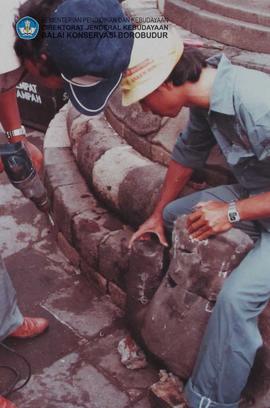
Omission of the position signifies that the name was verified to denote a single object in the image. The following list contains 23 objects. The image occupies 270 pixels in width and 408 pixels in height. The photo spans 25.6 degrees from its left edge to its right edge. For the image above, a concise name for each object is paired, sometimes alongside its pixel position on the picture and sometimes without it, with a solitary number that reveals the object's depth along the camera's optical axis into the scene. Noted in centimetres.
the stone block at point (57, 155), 423
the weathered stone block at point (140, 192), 331
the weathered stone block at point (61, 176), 399
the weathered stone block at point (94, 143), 382
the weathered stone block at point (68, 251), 382
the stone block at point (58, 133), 444
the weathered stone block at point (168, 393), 272
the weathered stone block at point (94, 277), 358
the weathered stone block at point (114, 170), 355
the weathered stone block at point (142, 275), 304
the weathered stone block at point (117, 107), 389
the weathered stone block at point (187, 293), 264
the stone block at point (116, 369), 299
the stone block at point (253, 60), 338
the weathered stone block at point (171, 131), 350
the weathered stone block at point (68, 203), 373
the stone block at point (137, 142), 365
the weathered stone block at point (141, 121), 361
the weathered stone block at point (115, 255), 335
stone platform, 281
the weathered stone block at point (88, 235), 351
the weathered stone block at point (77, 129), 417
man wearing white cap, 243
